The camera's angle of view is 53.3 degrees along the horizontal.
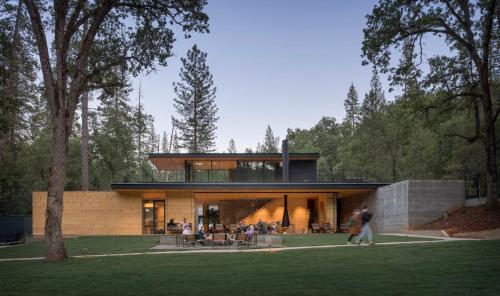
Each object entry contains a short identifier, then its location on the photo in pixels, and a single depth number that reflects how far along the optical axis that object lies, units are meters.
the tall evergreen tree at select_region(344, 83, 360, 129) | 78.88
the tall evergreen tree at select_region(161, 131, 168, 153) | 88.81
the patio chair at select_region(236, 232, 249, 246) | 22.28
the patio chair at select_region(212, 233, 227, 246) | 22.39
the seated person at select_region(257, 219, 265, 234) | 33.53
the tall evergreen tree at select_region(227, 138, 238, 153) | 99.22
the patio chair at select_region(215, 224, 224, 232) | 29.86
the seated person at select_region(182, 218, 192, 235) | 23.17
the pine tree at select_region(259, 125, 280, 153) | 95.64
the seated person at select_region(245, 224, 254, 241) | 22.47
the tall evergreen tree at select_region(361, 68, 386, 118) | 60.41
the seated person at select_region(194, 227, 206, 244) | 22.51
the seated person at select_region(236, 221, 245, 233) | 27.44
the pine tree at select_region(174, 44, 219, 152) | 59.28
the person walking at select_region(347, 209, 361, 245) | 19.02
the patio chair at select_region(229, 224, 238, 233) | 30.22
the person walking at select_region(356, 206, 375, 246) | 18.28
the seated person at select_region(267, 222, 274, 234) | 33.41
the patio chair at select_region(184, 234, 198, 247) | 22.66
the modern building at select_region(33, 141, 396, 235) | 34.50
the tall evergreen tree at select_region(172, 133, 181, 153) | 63.38
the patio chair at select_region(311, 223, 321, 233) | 35.41
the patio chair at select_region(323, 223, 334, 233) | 35.84
